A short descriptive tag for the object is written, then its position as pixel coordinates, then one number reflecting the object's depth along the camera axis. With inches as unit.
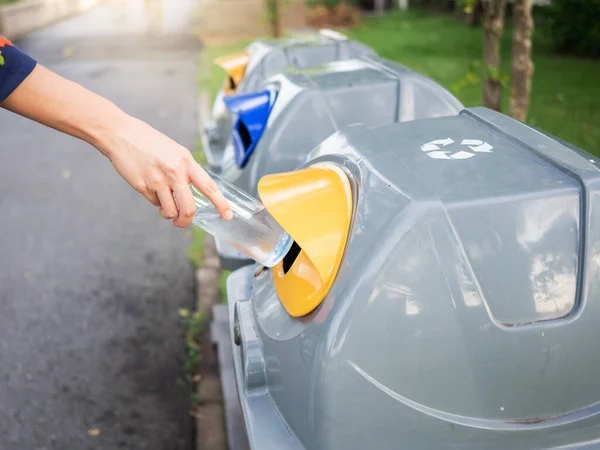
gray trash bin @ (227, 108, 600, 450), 61.8
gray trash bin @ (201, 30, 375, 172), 153.3
